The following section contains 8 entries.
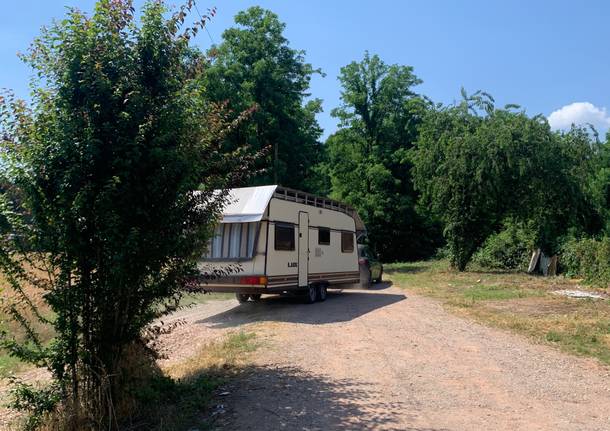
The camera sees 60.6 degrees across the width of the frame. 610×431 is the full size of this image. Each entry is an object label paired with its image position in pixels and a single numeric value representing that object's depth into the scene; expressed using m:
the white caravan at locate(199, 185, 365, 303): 12.04
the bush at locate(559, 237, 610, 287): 17.95
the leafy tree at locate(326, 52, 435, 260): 37.44
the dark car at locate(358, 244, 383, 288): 20.32
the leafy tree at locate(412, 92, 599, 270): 24.28
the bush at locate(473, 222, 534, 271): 28.82
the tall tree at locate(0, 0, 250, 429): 5.31
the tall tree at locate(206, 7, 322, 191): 28.08
